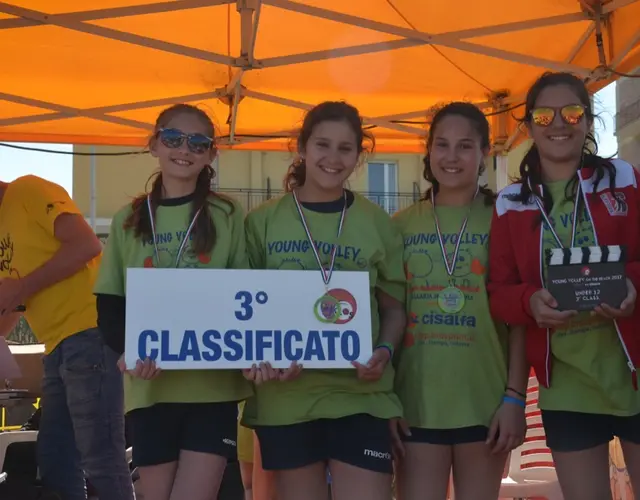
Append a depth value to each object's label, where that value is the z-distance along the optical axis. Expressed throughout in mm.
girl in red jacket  2377
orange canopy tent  4602
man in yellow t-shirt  3240
